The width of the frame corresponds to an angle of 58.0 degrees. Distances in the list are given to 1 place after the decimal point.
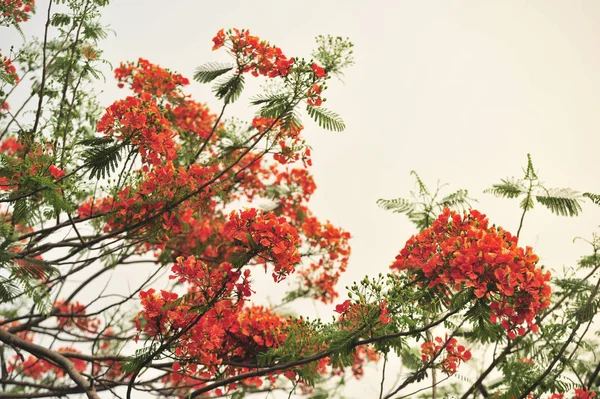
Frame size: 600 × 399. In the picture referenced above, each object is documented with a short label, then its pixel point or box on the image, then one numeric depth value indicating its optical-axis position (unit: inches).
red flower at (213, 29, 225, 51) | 167.2
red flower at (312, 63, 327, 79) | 151.7
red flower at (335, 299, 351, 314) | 120.3
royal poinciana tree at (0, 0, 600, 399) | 114.7
